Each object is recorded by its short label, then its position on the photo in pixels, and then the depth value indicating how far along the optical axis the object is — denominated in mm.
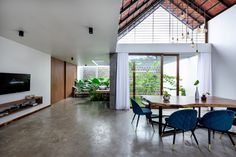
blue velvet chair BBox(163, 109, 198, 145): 2094
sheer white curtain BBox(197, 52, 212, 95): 4496
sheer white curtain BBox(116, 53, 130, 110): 4599
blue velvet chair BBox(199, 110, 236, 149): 2044
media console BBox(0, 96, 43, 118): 2793
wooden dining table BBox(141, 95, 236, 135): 2276
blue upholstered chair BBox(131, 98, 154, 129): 2757
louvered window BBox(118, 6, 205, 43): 4865
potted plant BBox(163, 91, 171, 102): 2611
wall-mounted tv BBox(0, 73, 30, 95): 2809
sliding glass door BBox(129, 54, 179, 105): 4842
